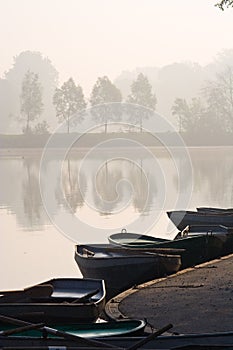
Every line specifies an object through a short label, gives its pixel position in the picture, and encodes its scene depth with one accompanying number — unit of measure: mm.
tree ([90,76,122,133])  104750
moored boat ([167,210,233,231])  21875
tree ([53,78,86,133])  109125
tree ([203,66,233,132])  117062
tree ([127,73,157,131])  110375
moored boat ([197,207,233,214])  23766
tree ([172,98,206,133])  112000
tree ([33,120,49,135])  106769
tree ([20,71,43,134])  115875
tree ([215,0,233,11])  21034
